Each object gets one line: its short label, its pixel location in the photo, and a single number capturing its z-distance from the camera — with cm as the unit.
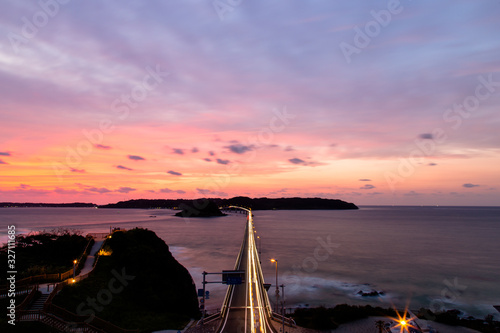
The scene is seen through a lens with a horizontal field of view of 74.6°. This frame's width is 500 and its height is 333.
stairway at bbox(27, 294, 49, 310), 2672
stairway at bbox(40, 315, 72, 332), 2451
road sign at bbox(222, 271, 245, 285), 4097
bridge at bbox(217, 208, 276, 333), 3338
